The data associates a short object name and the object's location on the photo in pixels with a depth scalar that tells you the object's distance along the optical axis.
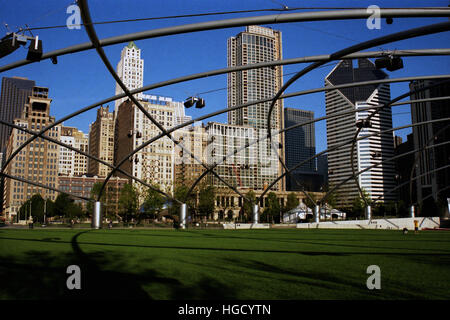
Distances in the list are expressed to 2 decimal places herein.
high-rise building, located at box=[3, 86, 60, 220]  136.62
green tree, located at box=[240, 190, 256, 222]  109.15
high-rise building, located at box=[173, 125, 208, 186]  176.75
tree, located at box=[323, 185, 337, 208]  96.60
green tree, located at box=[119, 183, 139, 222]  86.08
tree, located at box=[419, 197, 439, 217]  95.14
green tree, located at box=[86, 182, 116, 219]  90.43
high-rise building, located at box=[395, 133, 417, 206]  159.98
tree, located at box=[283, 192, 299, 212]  115.31
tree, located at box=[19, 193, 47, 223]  113.06
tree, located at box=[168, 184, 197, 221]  79.38
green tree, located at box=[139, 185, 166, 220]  83.07
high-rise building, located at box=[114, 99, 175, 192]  168.38
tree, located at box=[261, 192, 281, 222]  106.50
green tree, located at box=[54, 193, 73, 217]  119.69
